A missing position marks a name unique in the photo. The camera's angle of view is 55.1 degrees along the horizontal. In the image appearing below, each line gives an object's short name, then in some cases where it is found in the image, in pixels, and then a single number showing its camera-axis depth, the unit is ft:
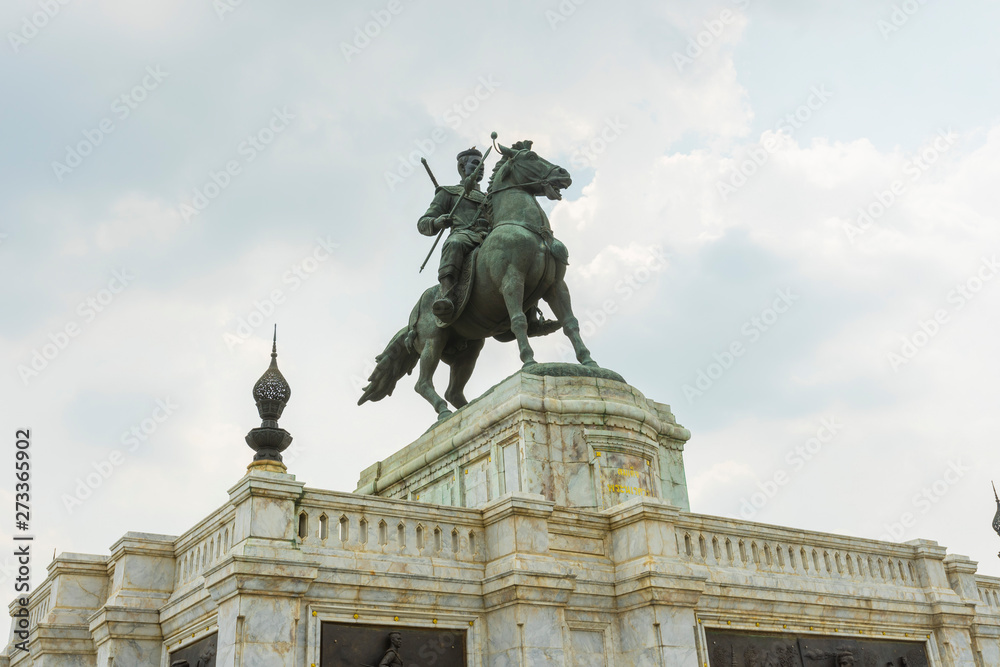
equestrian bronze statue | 65.98
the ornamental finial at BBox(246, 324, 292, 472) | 46.68
